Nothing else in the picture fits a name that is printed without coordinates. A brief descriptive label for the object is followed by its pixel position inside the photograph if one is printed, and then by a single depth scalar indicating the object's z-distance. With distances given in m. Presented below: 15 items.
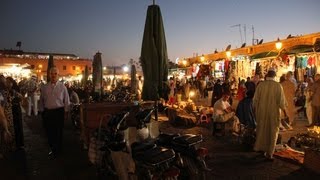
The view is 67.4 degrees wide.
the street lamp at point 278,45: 12.56
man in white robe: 5.49
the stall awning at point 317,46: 8.90
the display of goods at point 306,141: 5.07
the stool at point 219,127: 7.57
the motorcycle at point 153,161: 3.16
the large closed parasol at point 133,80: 15.07
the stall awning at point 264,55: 10.77
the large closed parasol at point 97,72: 10.70
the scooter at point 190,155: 3.53
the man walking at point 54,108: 5.81
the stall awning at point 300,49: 9.36
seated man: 7.48
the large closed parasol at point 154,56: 6.19
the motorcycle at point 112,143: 3.81
